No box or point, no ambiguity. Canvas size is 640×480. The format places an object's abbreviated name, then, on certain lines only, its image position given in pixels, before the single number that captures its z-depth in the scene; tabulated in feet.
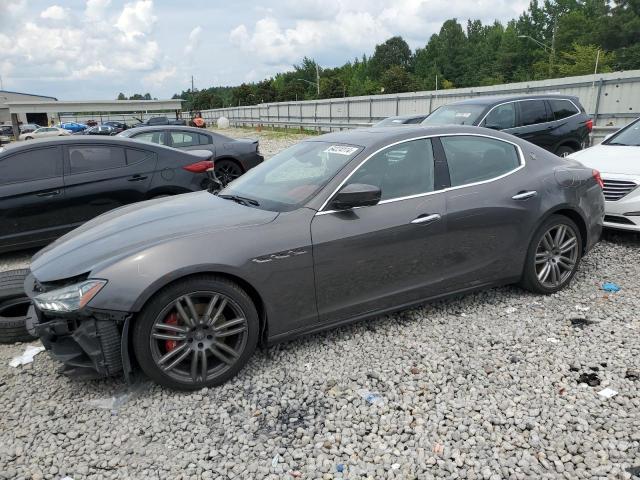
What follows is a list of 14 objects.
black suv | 31.14
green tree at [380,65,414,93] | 249.55
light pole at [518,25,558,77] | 201.87
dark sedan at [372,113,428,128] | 48.52
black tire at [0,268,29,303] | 14.25
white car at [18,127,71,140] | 144.89
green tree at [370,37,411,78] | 346.40
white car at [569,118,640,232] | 18.86
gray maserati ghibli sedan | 10.00
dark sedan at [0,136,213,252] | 19.65
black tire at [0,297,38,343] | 13.17
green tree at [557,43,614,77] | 179.63
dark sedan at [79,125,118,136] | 126.80
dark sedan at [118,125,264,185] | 35.94
